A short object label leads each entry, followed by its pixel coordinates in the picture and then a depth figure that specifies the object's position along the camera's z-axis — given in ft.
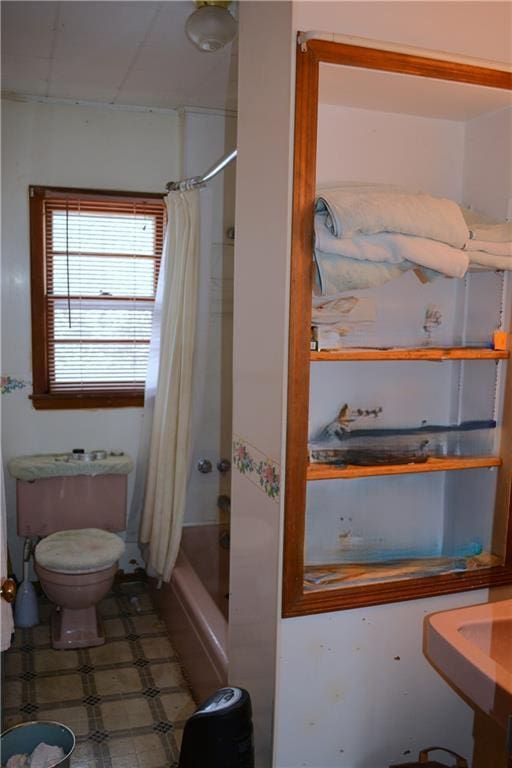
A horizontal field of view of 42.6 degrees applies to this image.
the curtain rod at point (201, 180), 8.03
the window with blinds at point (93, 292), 10.78
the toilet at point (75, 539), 9.37
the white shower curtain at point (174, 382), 9.80
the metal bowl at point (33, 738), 6.56
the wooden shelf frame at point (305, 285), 5.04
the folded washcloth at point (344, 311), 5.96
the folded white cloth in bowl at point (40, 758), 6.35
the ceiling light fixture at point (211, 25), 6.80
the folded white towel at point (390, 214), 5.08
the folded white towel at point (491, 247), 5.72
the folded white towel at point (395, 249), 5.16
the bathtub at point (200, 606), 7.77
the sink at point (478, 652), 3.74
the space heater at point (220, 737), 4.70
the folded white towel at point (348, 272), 5.23
